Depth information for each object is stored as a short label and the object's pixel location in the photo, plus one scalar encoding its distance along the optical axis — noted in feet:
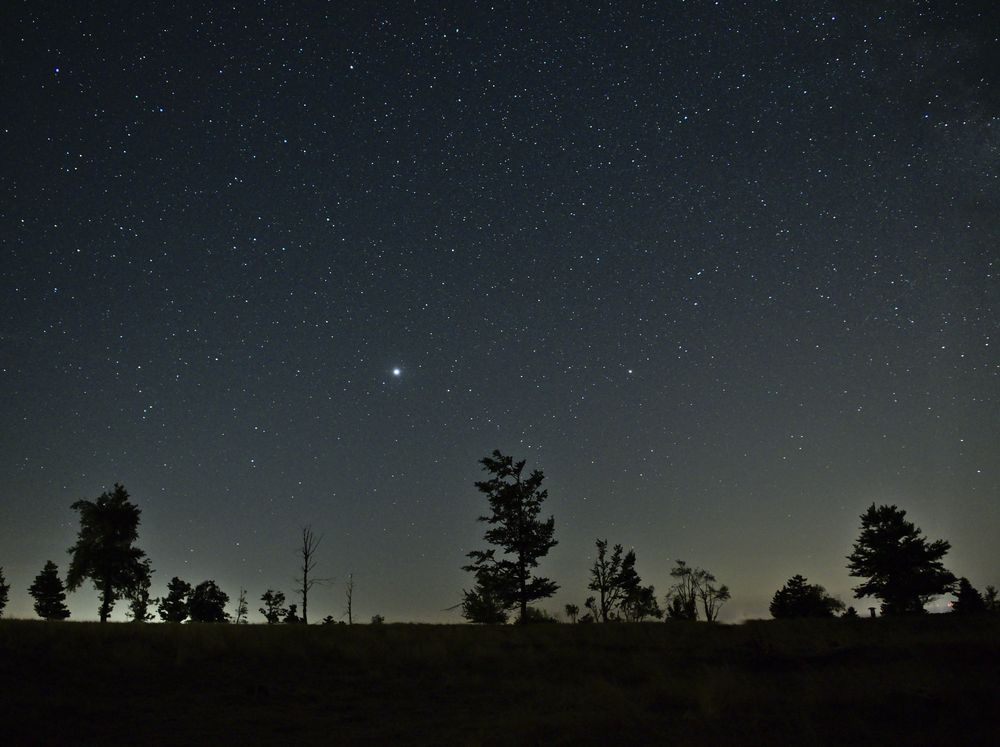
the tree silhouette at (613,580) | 180.75
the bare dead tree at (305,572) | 145.28
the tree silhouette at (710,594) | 228.63
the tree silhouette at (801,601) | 199.82
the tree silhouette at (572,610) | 197.57
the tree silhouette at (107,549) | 139.44
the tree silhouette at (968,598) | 136.45
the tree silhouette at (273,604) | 260.21
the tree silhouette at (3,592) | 225.97
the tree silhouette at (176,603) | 248.11
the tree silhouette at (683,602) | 179.62
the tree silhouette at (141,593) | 144.66
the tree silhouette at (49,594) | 205.36
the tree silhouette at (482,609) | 150.08
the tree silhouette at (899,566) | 149.38
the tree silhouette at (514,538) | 133.49
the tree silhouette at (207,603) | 238.07
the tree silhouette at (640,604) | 184.65
